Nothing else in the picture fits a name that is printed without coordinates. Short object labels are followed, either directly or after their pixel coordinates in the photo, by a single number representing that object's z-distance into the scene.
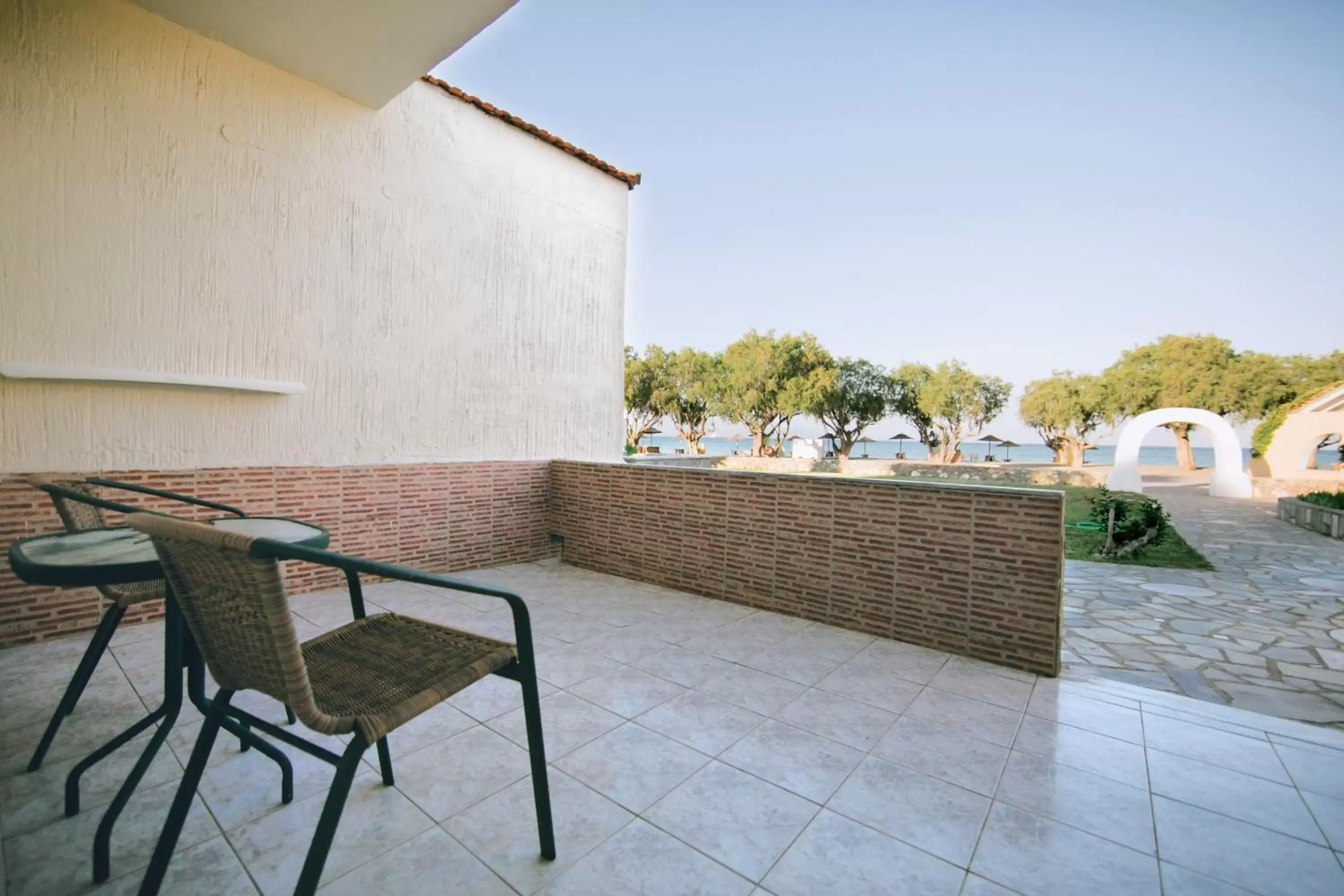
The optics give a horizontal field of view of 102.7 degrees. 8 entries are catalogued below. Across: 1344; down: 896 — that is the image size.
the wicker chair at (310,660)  1.07
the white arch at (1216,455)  14.59
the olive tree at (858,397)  25.22
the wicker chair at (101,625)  1.93
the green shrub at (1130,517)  7.20
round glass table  1.42
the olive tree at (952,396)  26.64
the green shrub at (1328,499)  9.59
